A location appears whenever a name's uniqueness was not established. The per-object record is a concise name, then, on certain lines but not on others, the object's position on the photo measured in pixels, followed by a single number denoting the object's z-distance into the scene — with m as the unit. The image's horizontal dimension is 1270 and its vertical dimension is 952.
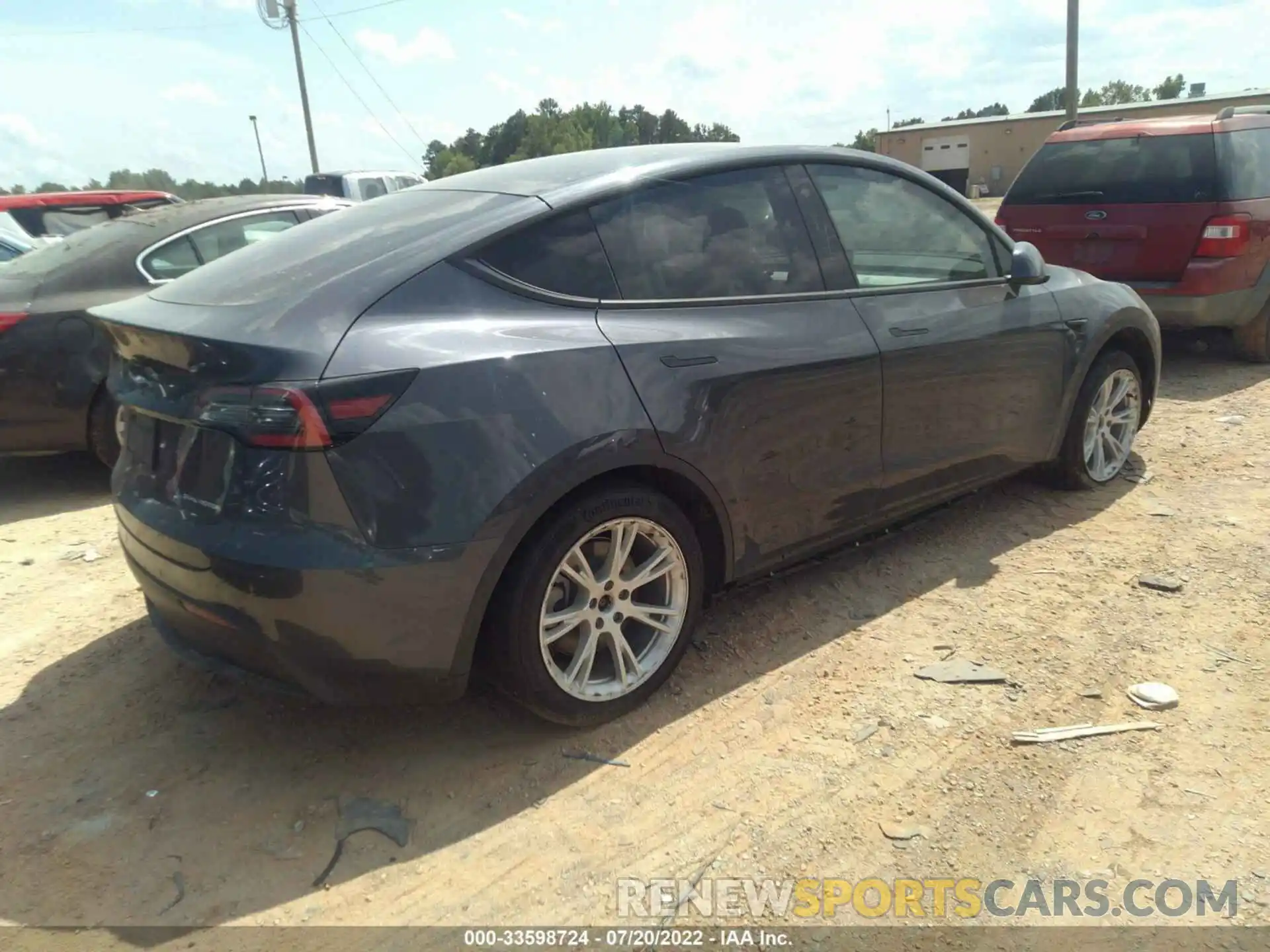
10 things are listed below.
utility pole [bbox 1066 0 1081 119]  16.16
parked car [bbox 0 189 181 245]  8.22
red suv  6.62
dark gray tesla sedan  2.44
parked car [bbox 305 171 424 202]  19.78
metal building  44.66
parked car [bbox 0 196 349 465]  5.00
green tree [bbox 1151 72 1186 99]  97.25
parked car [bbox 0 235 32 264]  9.27
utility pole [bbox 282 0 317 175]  28.62
